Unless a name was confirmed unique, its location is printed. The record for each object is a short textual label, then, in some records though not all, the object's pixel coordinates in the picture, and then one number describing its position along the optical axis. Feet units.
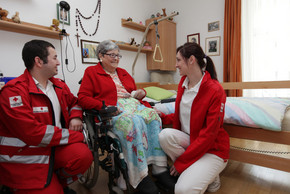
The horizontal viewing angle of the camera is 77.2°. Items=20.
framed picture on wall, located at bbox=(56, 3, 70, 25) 7.89
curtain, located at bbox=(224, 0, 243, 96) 10.56
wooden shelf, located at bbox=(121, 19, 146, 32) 10.72
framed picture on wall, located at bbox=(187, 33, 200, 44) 12.43
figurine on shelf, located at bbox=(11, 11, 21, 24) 6.41
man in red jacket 3.27
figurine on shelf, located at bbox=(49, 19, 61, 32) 7.44
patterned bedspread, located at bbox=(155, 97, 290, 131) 4.36
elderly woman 3.97
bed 4.38
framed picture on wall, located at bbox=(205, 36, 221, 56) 11.71
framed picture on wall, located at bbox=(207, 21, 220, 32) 11.58
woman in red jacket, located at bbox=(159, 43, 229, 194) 3.79
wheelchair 3.82
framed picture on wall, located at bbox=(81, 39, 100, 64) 8.95
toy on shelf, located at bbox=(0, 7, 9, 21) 6.14
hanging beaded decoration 8.62
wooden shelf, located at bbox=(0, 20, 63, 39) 6.36
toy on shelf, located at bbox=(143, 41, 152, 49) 11.91
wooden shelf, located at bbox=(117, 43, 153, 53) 10.36
